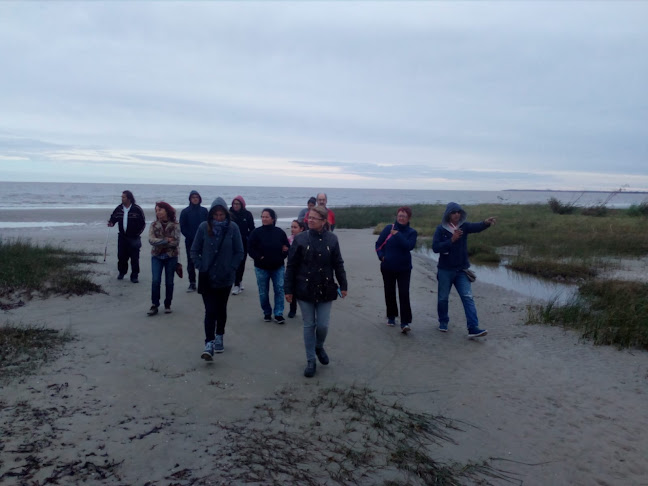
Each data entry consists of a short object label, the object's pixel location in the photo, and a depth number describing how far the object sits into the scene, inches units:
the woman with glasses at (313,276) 221.6
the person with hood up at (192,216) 374.9
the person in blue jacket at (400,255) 299.1
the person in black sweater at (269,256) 305.3
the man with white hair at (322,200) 350.3
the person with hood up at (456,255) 292.5
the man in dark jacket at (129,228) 406.3
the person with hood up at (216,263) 239.0
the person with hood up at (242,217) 372.5
